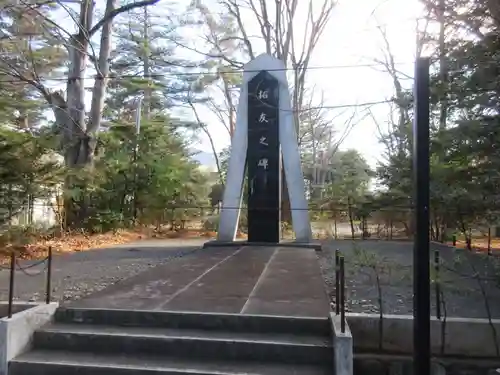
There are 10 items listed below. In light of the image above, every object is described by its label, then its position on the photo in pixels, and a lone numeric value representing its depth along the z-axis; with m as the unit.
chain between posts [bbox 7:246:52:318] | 3.49
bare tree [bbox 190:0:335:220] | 15.73
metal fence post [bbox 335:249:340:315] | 3.38
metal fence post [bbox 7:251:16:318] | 3.47
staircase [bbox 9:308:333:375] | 3.12
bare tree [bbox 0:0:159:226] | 11.01
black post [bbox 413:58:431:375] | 2.63
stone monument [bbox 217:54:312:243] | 9.34
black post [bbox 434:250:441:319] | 3.18
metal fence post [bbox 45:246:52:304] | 3.90
